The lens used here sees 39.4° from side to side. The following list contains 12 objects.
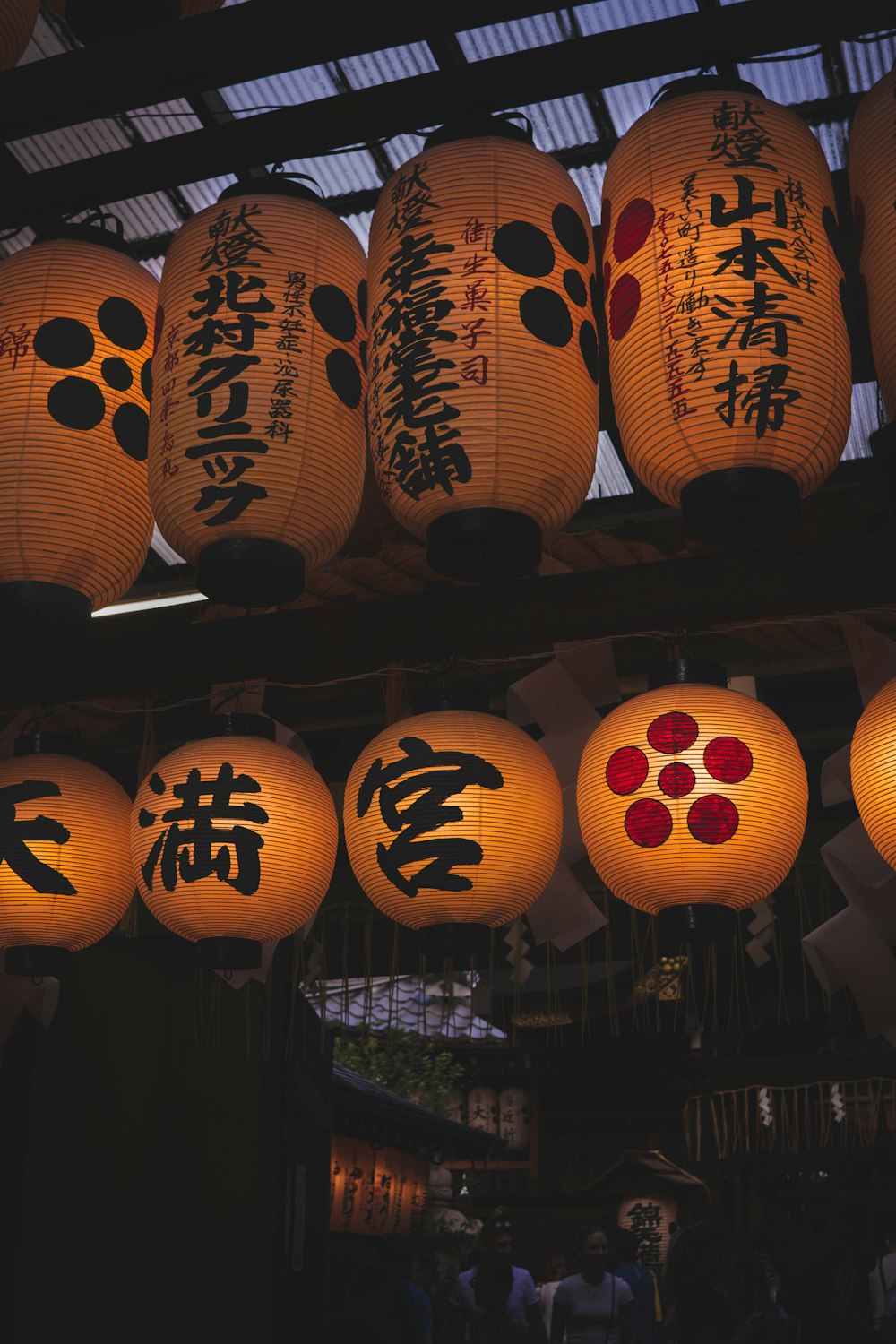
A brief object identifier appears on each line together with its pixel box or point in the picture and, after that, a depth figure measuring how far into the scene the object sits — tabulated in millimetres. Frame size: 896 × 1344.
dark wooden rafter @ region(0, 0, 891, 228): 3752
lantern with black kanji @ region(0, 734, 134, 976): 4414
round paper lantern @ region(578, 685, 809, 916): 3867
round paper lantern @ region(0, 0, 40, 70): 4277
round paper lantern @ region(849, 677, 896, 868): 3686
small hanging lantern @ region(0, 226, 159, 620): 3791
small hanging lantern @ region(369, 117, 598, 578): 3418
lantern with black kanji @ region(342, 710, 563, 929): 3979
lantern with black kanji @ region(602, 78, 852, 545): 3273
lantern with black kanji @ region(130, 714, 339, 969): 4184
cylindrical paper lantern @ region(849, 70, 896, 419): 3398
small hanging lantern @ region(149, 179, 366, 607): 3586
